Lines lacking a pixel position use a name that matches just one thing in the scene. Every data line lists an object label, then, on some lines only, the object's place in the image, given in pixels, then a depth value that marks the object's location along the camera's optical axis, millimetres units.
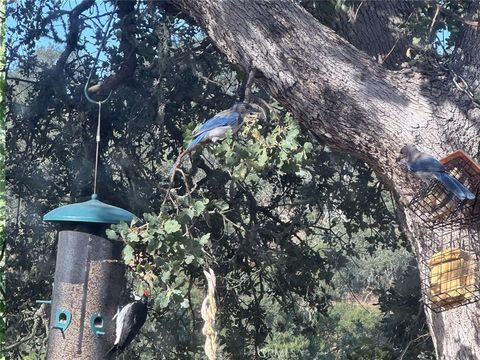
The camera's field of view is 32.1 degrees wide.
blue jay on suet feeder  3149
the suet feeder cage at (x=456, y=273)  3406
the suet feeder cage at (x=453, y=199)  3383
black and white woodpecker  4277
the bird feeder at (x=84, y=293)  4391
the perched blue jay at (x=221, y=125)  3793
